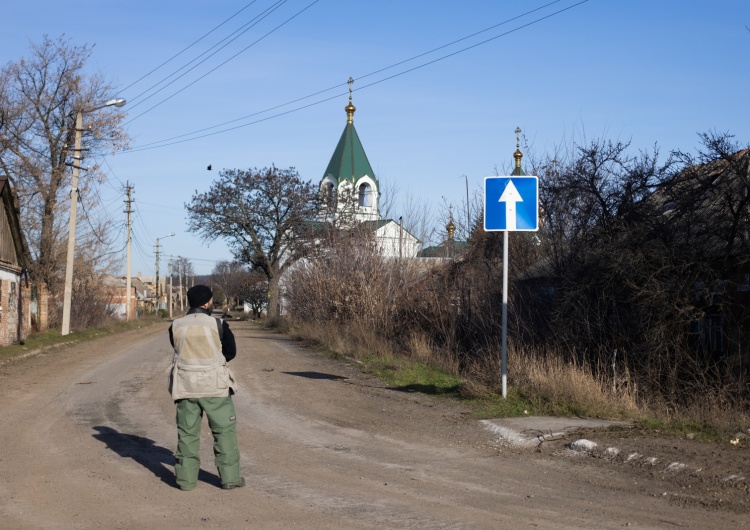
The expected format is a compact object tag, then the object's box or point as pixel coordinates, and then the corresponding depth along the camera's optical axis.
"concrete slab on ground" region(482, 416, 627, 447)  8.52
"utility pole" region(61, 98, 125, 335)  32.44
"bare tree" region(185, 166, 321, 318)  54.00
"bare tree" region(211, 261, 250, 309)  101.88
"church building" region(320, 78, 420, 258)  48.13
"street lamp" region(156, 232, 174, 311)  81.70
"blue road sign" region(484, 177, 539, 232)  11.09
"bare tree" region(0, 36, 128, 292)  38.94
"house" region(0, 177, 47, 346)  28.72
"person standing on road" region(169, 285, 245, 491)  6.62
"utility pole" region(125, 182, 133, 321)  54.42
